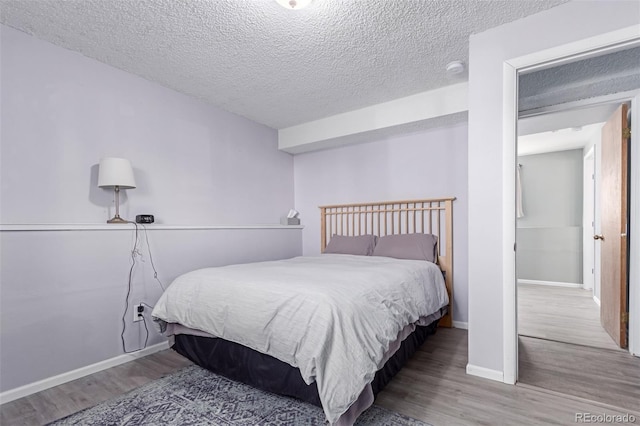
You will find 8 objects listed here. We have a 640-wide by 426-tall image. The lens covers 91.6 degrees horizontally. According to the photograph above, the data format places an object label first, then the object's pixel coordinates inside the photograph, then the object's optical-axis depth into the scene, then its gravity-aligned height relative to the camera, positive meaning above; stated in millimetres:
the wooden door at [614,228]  2459 -194
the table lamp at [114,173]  2229 +269
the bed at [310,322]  1418 -636
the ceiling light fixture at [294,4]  1740 +1160
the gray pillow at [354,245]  3434 -418
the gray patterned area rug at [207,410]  1600 -1103
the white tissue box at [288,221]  4094 -161
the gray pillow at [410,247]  3049 -400
